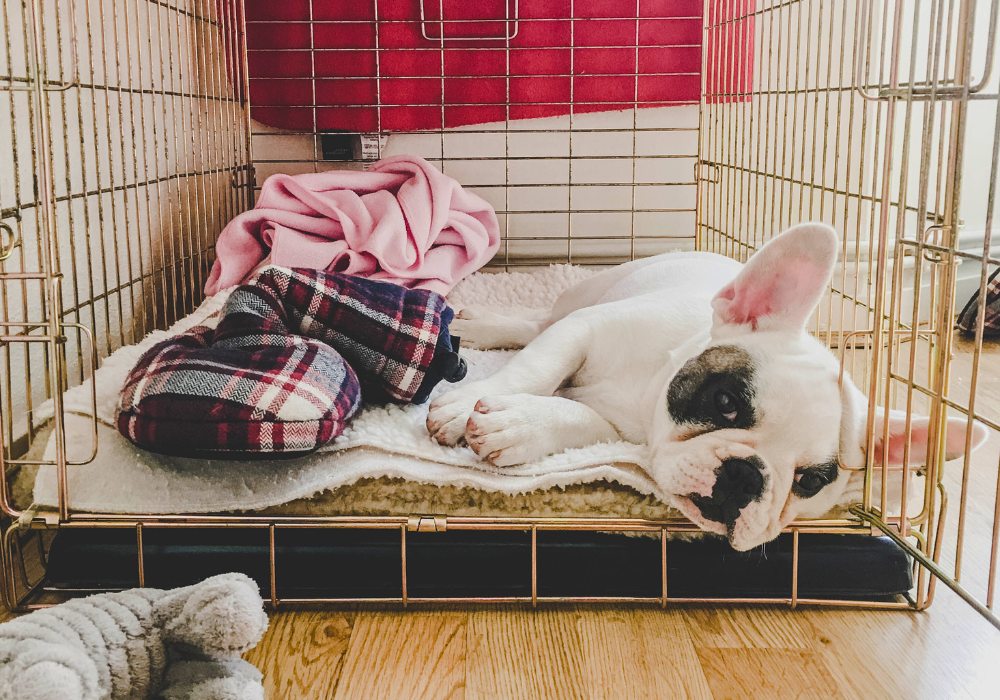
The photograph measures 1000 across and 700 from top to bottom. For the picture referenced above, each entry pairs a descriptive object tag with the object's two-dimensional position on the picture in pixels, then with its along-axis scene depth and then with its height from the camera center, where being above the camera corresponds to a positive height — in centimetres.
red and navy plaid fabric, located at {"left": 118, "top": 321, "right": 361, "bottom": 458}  113 -29
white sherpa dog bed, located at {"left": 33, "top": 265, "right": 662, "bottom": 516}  118 -39
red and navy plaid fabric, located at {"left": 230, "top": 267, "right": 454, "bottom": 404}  137 -24
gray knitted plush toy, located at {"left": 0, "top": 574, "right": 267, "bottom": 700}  88 -45
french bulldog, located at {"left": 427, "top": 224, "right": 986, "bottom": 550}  112 -32
